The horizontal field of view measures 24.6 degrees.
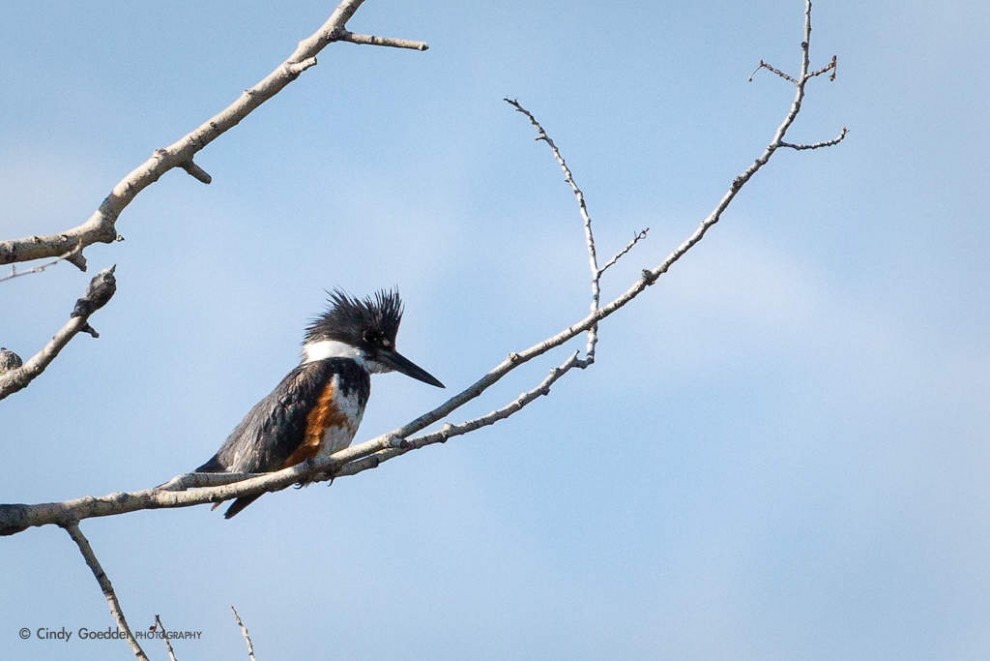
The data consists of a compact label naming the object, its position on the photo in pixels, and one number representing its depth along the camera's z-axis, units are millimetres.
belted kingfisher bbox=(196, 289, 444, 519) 12031
